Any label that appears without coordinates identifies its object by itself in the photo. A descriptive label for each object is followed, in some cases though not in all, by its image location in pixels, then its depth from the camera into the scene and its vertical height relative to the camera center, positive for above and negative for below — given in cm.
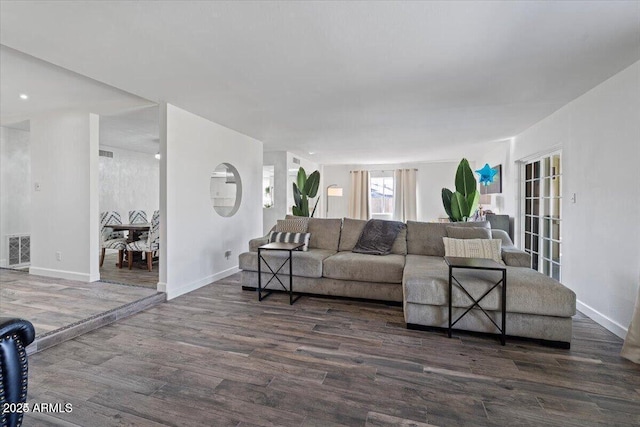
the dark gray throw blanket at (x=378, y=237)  404 -35
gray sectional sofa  249 -68
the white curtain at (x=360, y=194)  933 +54
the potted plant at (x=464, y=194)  459 +28
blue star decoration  582 +75
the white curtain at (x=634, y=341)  220 -93
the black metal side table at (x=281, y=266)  355 -67
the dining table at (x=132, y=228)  484 -32
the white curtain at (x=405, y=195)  887 +50
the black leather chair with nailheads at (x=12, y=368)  123 -68
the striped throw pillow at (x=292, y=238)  414 -38
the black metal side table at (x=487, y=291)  249 -61
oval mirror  710 +48
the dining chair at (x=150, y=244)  452 -55
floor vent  497 -70
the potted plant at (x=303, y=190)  564 +39
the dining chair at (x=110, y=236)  491 -48
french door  389 +1
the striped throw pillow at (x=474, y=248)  338 -41
